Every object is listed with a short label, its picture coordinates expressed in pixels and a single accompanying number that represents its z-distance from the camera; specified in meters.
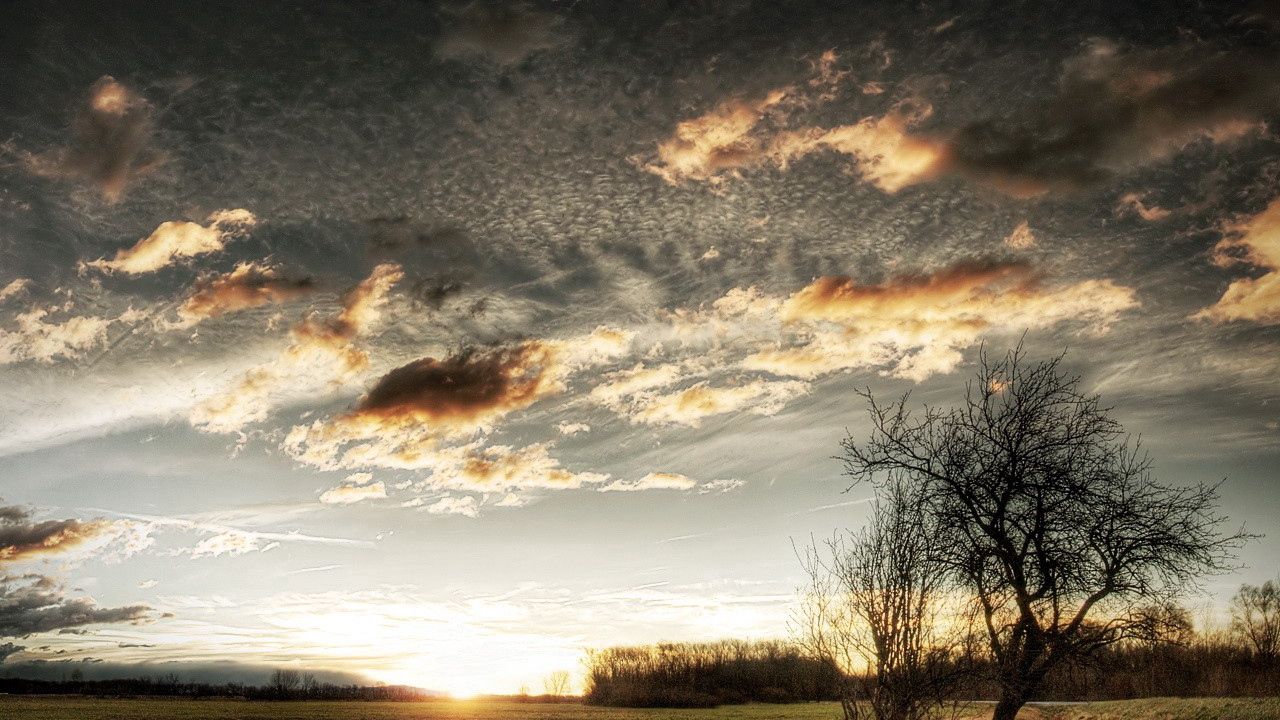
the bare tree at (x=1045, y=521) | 15.11
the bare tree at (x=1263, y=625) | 65.75
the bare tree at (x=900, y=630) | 10.57
